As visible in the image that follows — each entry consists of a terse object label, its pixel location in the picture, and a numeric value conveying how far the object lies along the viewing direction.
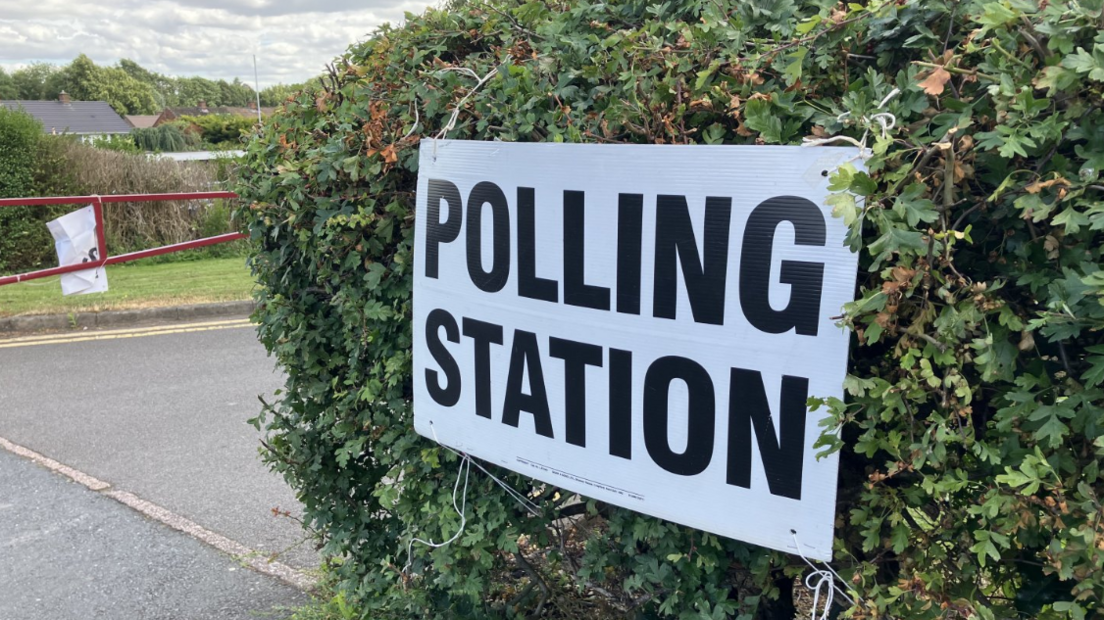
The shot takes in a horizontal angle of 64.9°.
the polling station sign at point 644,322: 1.80
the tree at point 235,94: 133.20
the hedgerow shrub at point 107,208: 13.52
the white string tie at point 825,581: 1.85
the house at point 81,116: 68.94
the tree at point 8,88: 99.75
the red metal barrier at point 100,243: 9.15
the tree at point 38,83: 102.62
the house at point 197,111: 94.88
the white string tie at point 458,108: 2.45
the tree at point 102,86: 101.50
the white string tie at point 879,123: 1.66
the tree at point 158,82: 116.65
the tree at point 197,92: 129.88
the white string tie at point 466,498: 2.56
